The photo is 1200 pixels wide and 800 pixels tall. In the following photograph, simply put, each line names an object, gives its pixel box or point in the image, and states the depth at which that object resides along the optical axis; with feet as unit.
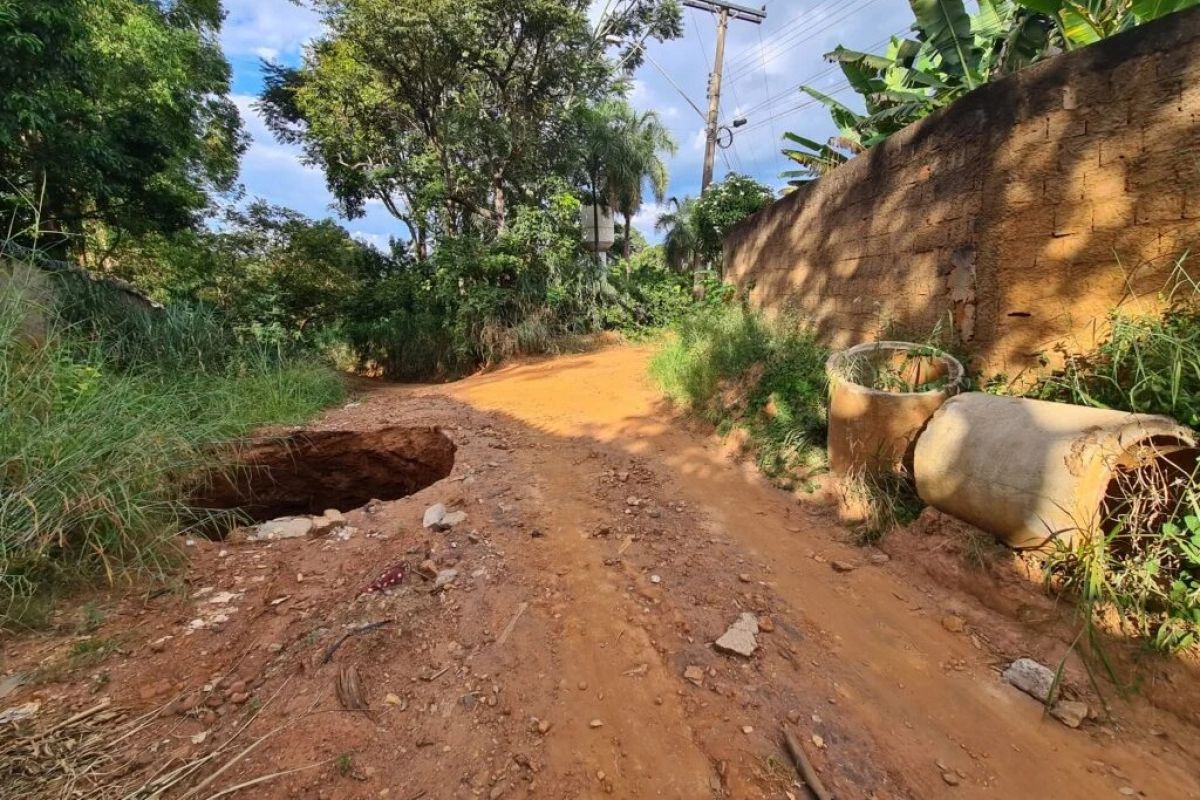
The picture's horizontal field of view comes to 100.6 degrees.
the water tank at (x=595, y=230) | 43.27
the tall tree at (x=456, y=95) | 30.99
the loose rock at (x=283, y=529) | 10.23
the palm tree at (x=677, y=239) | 70.38
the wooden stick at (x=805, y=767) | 5.03
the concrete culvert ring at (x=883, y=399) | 10.32
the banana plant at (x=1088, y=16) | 11.99
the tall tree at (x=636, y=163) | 56.80
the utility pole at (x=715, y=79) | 39.24
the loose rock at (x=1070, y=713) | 6.02
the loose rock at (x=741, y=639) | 6.98
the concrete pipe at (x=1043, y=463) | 7.04
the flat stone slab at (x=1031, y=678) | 6.46
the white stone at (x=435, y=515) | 10.50
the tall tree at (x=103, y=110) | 16.74
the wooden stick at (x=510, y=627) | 7.11
